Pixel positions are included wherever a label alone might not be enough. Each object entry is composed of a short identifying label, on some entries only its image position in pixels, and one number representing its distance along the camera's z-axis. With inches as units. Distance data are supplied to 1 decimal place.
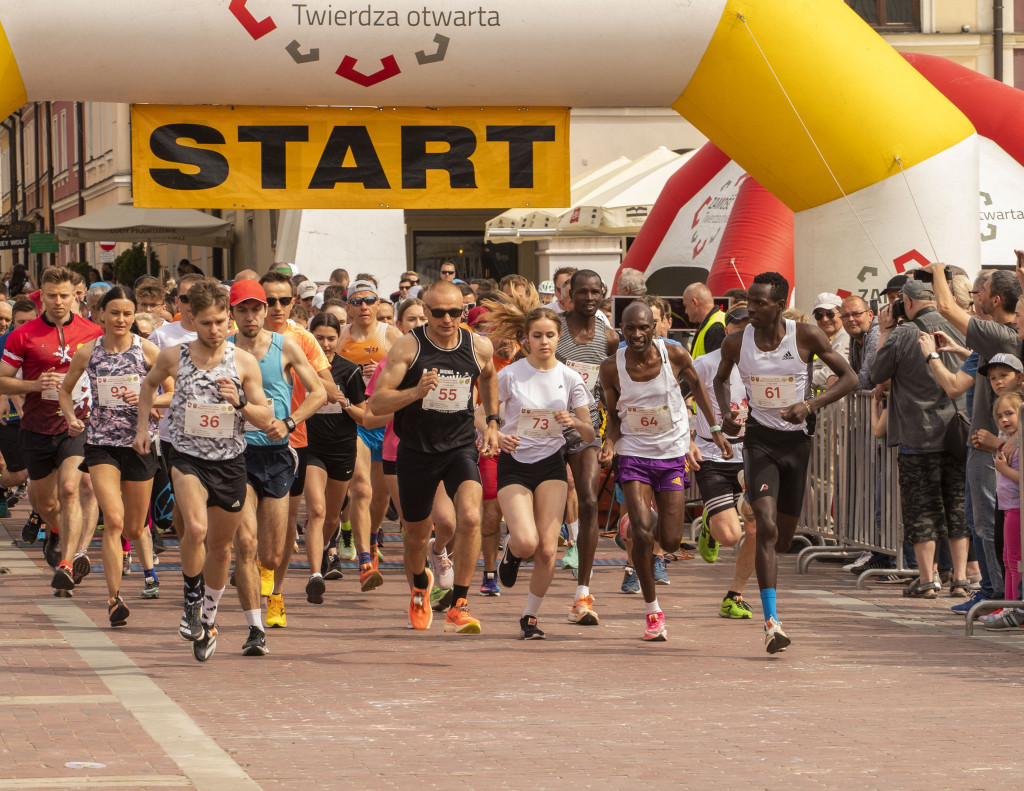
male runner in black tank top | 733.9
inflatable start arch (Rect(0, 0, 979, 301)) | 971.3
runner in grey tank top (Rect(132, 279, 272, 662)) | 667.4
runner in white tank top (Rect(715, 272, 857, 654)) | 728.3
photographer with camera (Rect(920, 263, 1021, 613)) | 758.5
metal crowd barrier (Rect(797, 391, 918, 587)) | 910.4
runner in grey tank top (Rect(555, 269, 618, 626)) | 775.1
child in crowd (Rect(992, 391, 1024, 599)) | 742.5
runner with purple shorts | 750.5
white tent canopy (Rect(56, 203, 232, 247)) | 2250.2
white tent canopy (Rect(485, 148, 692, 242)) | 1740.9
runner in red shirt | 885.2
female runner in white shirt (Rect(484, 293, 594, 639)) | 733.3
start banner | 1035.3
